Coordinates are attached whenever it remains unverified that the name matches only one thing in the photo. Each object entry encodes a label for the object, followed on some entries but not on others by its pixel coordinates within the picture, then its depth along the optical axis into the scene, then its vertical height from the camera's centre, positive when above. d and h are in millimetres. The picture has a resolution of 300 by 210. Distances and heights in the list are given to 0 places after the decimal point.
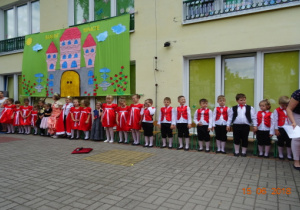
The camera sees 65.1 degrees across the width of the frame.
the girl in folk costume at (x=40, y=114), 9984 -495
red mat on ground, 6485 -1347
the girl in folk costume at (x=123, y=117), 7902 -491
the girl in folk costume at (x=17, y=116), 10602 -623
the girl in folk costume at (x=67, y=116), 9305 -545
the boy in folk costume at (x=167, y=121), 7135 -559
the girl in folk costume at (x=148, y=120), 7387 -550
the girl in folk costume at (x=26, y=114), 10438 -523
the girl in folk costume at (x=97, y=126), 8609 -866
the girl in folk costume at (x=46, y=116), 9719 -571
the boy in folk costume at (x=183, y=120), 6910 -521
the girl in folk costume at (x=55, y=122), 9352 -783
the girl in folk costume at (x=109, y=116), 8180 -473
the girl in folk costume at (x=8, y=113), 10773 -492
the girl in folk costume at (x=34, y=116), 10281 -602
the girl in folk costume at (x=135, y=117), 7600 -474
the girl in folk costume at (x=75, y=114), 8977 -446
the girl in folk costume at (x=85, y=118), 8852 -590
